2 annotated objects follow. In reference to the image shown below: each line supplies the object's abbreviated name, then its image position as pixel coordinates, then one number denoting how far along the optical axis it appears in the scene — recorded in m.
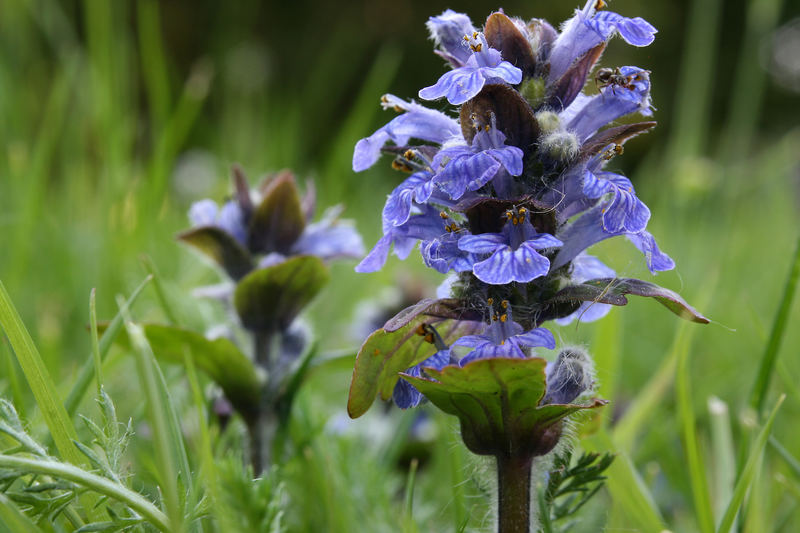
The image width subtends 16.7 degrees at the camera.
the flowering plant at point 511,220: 0.28
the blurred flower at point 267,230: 0.32
